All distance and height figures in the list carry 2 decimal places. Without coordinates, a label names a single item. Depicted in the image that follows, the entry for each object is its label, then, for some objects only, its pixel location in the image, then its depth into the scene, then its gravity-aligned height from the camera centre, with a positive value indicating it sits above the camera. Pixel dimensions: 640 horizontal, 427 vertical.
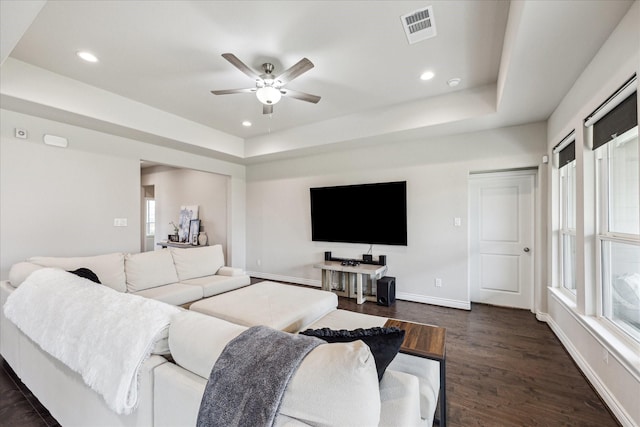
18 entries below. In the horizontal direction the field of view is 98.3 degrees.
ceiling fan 2.32 +1.25
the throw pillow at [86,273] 2.49 -0.52
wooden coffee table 1.50 -0.77
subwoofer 3.95 -1.10
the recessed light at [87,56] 2.59 +1.54
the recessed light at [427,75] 2.96 +1.52
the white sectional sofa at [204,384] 0.78 -0.60
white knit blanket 1.11 -0.54
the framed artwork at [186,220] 6.46 -0.09
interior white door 3.73 -0.33
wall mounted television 4.26 +0.03
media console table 4.10 -0.98
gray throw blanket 0.80 -0.50
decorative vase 6.21 -0.52
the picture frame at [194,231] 6.33 -0.34
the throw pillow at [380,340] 1.02 -0.49
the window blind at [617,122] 1.68 +0.63
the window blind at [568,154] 2.66 +0.61
